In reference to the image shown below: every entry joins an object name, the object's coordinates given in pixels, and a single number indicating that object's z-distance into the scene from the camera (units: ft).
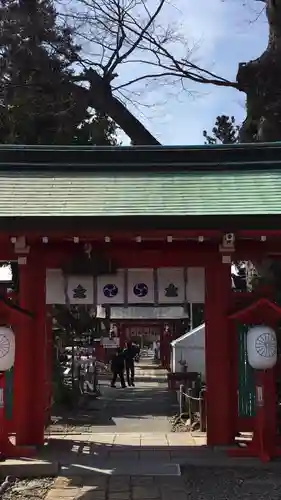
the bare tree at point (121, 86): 59.31
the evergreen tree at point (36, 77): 58.80
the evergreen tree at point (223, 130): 83.18
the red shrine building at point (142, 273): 30.07
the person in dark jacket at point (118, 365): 72.90
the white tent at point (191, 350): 65.51
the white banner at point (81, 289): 31.32
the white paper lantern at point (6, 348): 27.50
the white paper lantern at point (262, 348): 27.96
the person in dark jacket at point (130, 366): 77.20
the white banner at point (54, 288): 31.71
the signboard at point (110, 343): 97.57
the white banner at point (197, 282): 31.55
